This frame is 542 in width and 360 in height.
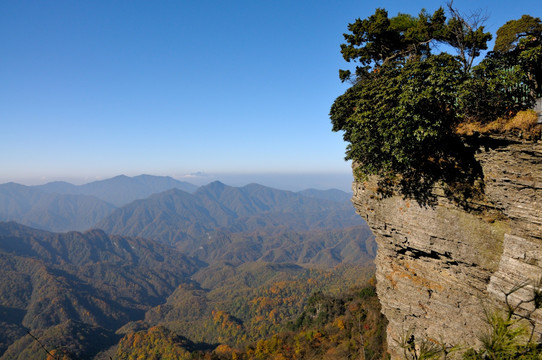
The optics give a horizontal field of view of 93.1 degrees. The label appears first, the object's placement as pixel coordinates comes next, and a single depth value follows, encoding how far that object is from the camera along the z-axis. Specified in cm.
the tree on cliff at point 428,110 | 1127
